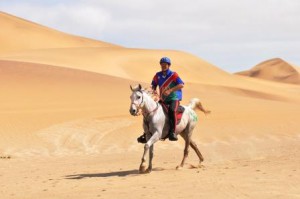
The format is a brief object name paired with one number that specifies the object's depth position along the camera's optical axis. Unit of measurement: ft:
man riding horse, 40.42
